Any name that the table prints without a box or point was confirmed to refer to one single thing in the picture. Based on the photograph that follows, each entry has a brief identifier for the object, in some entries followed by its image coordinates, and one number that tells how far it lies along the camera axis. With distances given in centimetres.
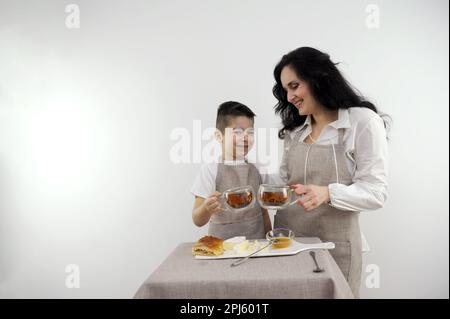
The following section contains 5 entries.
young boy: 127
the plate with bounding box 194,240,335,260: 92
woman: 111
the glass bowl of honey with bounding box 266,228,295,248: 97
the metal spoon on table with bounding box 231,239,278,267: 87
